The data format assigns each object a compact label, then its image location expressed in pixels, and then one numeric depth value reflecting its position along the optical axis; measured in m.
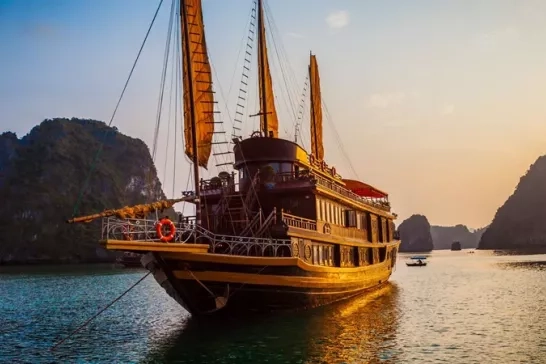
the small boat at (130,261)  90.06
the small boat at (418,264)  85.19
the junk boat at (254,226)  18.64
